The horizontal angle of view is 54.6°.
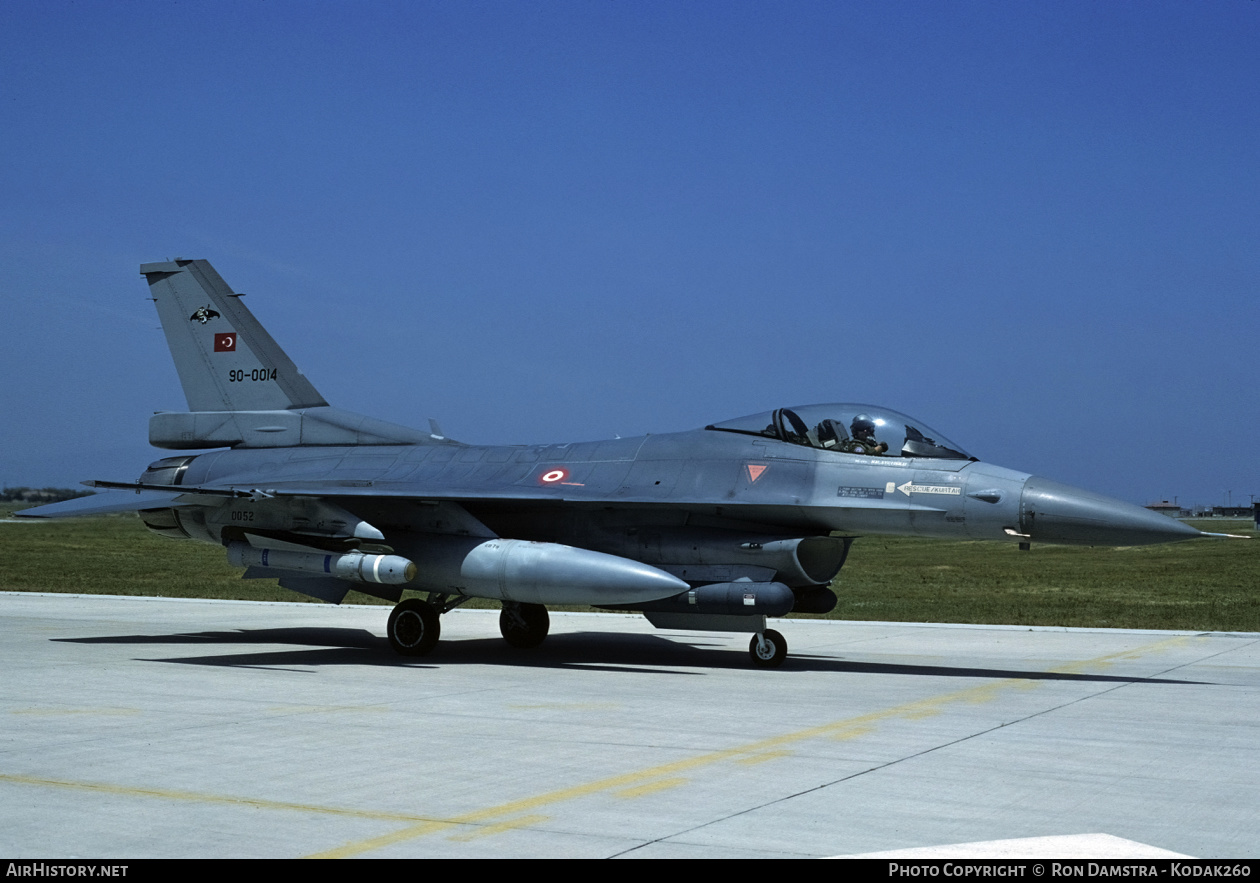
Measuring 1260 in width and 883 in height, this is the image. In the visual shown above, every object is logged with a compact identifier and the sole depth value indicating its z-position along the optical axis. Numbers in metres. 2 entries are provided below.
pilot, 12.99
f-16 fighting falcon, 12.52
